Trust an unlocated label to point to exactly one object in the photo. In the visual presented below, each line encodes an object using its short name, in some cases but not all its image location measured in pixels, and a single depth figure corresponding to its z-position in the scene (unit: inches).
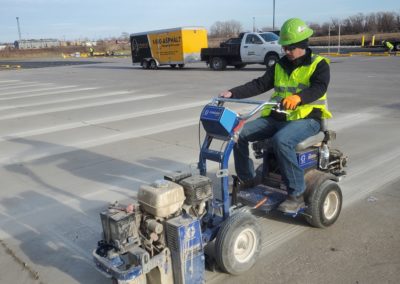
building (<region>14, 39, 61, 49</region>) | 4420.8
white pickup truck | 845.2
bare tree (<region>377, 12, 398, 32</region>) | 2671.0
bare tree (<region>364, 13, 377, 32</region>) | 2697.1
